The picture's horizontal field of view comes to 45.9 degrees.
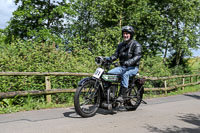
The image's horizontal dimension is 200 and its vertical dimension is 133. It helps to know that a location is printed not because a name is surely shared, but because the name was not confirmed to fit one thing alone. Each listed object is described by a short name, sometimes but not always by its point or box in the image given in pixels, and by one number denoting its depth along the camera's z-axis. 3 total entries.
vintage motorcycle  5.28
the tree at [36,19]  25.04
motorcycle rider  5.97
